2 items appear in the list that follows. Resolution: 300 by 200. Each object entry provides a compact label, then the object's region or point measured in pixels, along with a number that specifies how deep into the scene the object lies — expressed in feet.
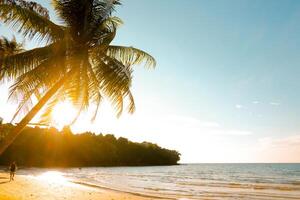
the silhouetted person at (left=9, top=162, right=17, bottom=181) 109.44
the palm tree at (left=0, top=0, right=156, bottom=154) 33.50
